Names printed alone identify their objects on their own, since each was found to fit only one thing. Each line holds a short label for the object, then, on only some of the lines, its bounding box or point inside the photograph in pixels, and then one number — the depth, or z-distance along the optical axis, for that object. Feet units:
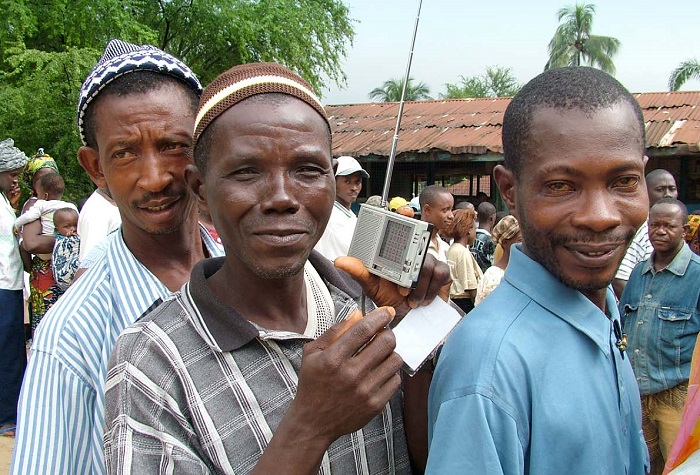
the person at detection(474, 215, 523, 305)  15.85
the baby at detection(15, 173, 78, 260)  15.88
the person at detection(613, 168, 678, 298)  15.38
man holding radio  3.58
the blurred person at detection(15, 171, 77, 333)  15.69
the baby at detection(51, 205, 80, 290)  13.58
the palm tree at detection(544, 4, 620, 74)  110.52
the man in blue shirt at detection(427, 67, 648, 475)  3.96
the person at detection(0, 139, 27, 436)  15.21
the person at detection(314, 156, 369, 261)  14.85
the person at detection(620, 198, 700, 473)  12.87
